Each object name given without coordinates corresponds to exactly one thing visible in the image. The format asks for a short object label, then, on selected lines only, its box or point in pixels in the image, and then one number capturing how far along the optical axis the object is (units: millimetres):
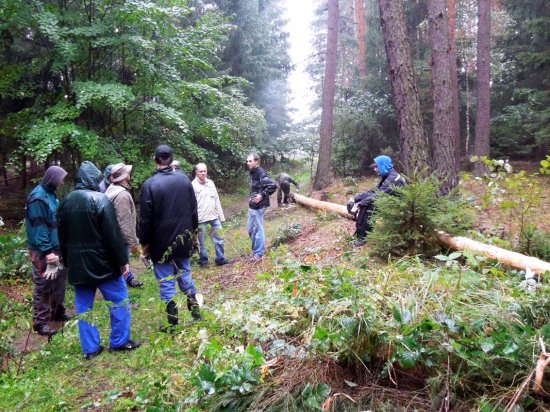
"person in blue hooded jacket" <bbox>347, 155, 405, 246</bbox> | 6320
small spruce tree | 5293
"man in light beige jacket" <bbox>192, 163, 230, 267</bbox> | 7867
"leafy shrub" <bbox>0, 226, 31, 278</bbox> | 7355
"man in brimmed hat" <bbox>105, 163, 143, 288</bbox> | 5594
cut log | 4453
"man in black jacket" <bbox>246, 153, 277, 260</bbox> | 7758
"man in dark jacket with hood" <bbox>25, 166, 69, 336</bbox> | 5039
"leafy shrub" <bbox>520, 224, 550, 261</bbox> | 4883
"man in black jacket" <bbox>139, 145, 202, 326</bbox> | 4676
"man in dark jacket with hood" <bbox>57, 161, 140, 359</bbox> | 4281
